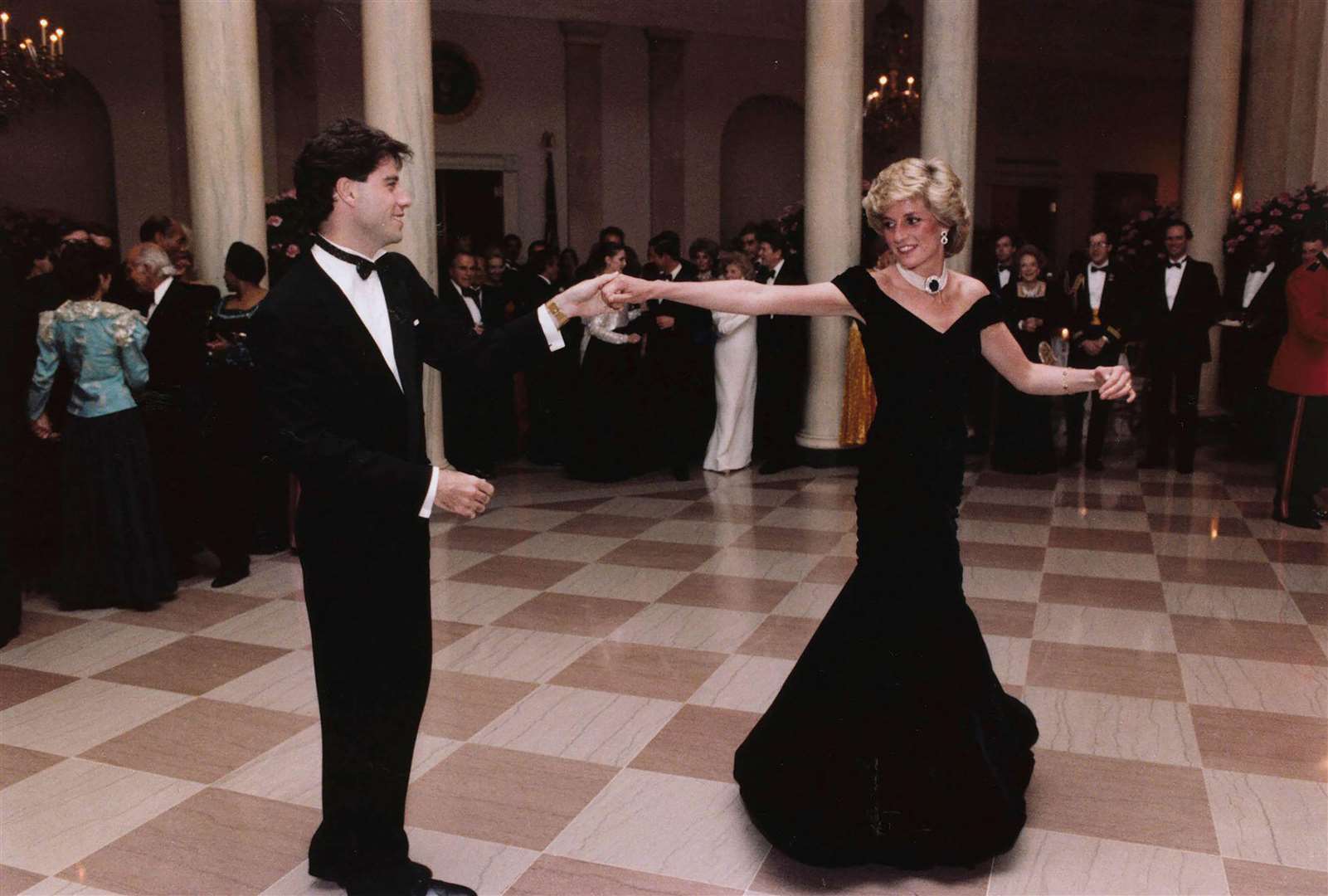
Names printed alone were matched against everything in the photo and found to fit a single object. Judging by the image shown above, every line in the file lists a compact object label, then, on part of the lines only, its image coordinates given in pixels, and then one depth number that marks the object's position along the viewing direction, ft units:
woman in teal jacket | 17.46
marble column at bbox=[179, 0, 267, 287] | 21.81
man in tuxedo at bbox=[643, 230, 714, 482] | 28.17
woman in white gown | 28.81
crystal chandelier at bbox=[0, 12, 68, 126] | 29.19
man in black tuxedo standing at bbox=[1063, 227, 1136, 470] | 28.37
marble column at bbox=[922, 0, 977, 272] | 27.99
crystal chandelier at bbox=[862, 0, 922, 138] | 34.22
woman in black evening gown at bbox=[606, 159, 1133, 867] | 9.54
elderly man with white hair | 18.98
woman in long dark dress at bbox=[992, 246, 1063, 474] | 27.84
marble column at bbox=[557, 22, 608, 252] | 44.47
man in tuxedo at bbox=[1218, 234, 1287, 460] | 27.48
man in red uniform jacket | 21.71
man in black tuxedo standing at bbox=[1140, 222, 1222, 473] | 28.09
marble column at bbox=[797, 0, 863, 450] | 27.71
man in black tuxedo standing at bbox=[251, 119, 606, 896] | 7.95
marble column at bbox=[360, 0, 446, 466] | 23.15
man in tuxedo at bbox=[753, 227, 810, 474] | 28.58
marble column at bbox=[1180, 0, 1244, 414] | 32.81
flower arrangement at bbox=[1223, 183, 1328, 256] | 25.94
